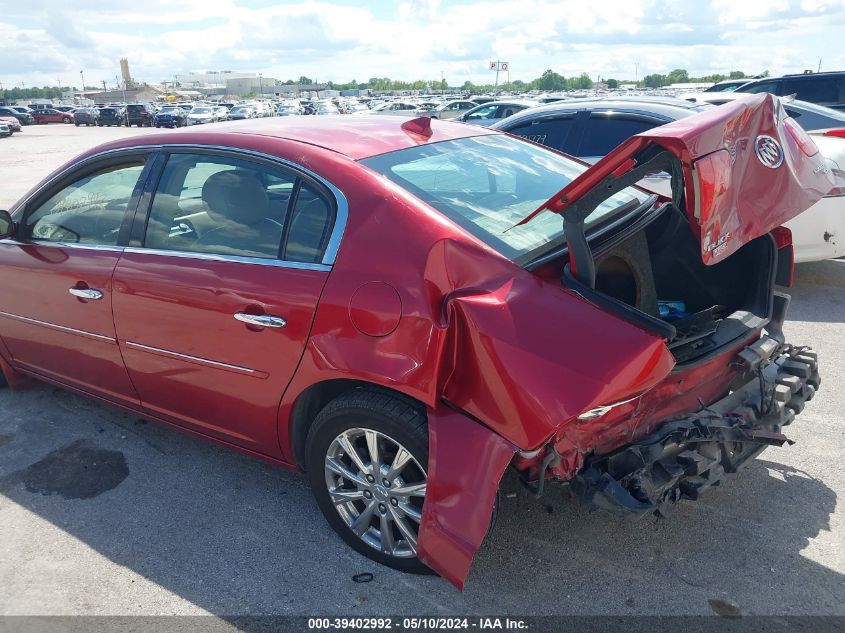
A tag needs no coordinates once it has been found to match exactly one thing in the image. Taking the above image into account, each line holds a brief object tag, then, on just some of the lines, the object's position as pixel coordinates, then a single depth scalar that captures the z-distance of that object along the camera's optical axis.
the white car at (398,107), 36.44
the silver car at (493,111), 16.67
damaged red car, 2.28
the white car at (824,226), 5.56
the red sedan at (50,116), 52.94
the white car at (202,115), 40.61
